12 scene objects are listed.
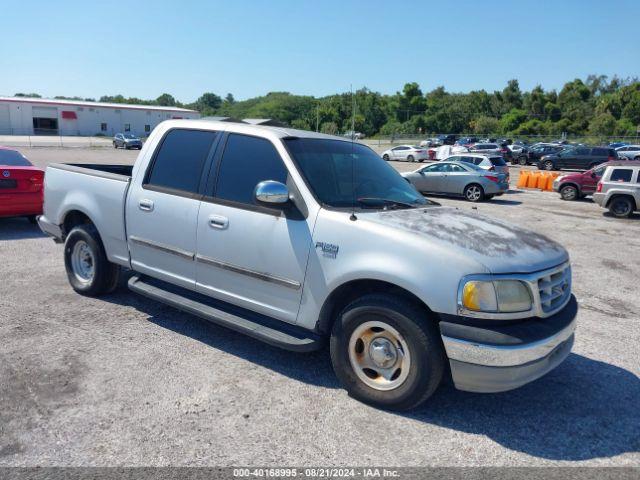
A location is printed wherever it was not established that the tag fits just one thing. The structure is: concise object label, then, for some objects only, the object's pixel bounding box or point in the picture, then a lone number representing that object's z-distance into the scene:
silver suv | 15.34
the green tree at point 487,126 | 89.19
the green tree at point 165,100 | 162.25
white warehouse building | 73.38
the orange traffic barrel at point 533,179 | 24.50
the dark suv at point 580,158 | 30.69
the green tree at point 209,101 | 159.31
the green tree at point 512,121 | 87.55
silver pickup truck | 3.23
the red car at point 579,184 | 19.80
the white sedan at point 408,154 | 42.44
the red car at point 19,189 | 8.95
